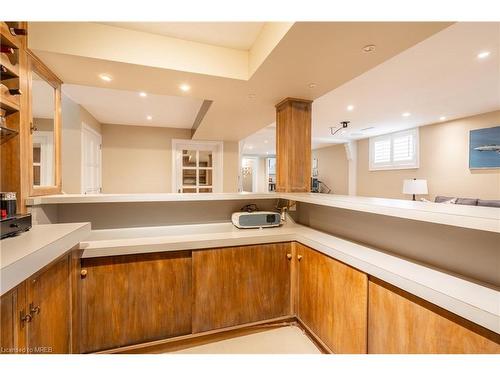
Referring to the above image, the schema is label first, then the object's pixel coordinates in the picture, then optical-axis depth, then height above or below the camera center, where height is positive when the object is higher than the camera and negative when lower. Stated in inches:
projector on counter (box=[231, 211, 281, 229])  79.0 -11.6
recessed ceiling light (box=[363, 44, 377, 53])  54.9 +33.0
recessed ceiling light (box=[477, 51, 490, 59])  82.8 +47.4
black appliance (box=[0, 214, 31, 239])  40.2 -7.1
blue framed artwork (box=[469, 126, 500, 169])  153.8 +25.6
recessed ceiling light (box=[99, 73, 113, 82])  72.5 +34.8
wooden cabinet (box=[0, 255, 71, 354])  32.2 -20.9
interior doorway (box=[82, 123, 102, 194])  138.3 +16.7
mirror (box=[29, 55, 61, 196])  62.0 +16.9
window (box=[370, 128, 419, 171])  207.5 +33.9
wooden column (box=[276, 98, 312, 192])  92.3 +16.1
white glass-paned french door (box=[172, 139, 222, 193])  193.3 +16.8
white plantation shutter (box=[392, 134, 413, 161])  210.5 +35.7
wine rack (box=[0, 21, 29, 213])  52.2 +16.7
